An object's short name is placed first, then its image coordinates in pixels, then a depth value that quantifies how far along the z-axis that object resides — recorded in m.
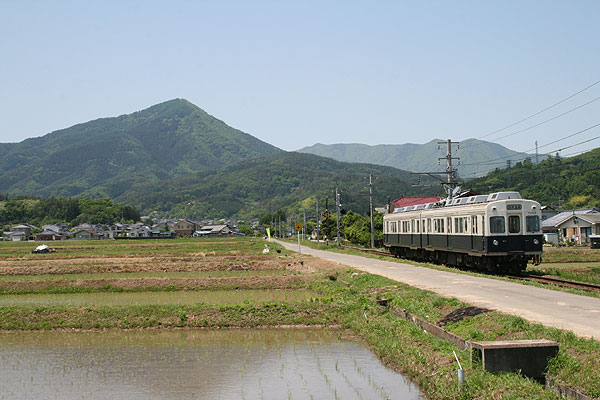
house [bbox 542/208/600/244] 64.88
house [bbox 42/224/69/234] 150.62
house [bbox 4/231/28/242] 138.38
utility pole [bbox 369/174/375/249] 57.98
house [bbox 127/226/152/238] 163.25
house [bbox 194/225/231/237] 170.79
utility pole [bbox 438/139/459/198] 41.03
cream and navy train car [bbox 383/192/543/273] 24.88
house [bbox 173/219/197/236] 183.46
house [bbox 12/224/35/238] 150.12
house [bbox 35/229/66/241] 139.50
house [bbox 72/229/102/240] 149.00
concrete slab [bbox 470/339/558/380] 8.81
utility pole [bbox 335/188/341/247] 68.62
